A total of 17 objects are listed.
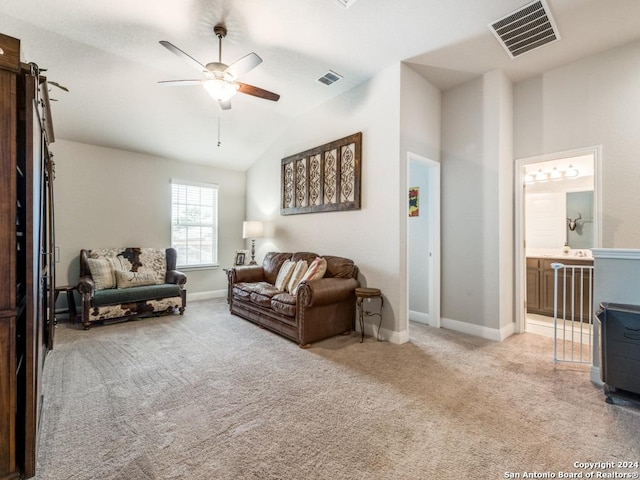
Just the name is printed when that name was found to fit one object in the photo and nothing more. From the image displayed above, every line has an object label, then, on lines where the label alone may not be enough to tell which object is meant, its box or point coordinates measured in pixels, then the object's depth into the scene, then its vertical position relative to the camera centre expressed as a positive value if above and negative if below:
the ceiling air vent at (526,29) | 2.65 +2.05
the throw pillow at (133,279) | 4.48 -0.58
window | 5.69 +0.38
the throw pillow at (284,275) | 4.09 -0.47
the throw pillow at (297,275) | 3.86 -0.45
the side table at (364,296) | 3.45 -0.64
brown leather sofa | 3.29 -0.77
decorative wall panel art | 4.00 +0.96
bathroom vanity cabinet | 4.21 -0.66
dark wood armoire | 1.36 -0.09
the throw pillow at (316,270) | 3.74 -0.36
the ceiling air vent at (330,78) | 3.78 +2.14
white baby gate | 3.00 -1.14
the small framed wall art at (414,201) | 4.50 +0.61
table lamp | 5.42 +0.23
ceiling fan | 2.75 +1.59
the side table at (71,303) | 4.20 -0.88
